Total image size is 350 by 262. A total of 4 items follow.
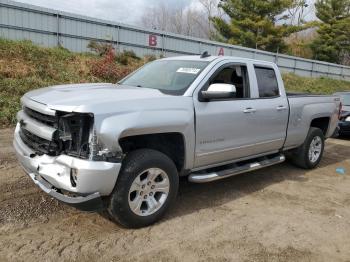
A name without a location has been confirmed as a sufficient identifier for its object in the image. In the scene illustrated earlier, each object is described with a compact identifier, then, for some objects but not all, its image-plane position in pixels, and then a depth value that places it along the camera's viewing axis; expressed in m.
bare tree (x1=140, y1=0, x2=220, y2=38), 55.47
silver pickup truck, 3.63
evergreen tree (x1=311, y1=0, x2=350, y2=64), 40.25
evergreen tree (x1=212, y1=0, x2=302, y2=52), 32.97
